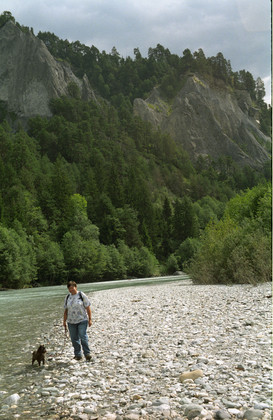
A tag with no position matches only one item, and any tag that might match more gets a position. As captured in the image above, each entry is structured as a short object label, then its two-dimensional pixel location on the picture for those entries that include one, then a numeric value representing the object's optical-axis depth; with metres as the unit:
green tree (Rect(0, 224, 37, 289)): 63.72
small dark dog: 10.84
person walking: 11.26
